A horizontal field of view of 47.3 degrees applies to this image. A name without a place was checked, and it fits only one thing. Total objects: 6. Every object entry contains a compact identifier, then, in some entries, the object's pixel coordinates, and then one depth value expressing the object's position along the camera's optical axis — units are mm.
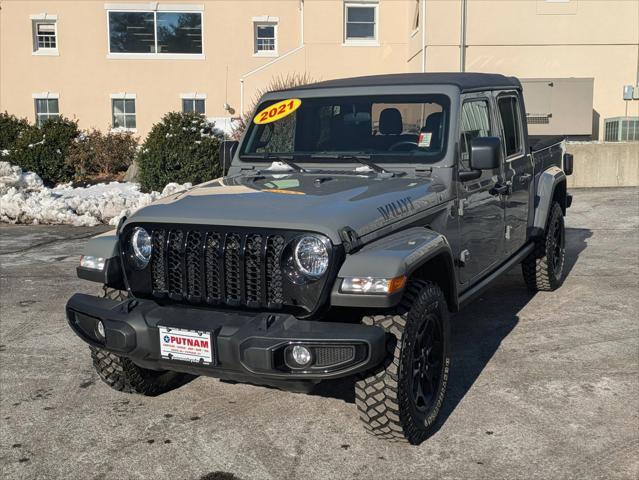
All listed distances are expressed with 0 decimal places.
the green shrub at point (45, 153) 15078
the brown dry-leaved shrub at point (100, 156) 16453
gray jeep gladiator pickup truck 3434
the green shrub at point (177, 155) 13219
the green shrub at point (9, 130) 16875
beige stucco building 23156
